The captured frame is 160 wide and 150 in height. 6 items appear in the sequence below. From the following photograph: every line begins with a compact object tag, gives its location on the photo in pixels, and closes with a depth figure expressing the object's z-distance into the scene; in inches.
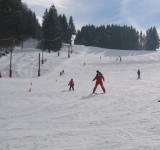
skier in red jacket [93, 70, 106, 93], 773.8
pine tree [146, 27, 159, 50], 5123.0
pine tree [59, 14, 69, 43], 4242.1
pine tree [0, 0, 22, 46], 1016.9
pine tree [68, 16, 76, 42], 4485.7
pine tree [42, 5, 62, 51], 3262.8
